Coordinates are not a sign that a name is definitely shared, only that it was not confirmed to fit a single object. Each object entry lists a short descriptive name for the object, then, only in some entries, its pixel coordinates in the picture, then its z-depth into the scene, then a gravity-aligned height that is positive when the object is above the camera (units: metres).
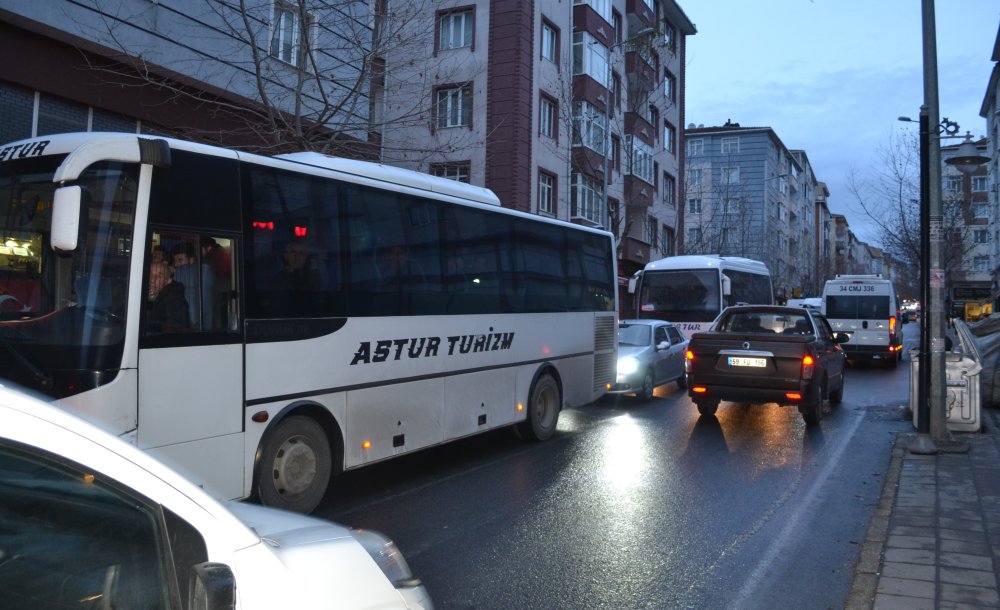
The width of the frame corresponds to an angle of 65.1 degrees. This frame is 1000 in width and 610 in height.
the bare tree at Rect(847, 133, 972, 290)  30.92 +3.25
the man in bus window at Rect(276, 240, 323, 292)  6.47 +0.27
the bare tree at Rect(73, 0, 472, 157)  13.12 +4.51
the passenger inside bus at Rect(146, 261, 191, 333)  5.36 -0.01
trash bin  10.67 -1.16
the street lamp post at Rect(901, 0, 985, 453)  9.67 +0.38
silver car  14.74 -1.00
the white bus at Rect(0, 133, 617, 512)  5.04 -0.02
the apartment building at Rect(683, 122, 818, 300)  55.62 +9.17
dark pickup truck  11.34 -0.89
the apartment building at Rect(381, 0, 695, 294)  29.00 +8.08
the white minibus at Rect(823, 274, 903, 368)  24.23 -0.26
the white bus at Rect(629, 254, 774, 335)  21.91 +0.50
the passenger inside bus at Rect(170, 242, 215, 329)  5.59 +0.15
